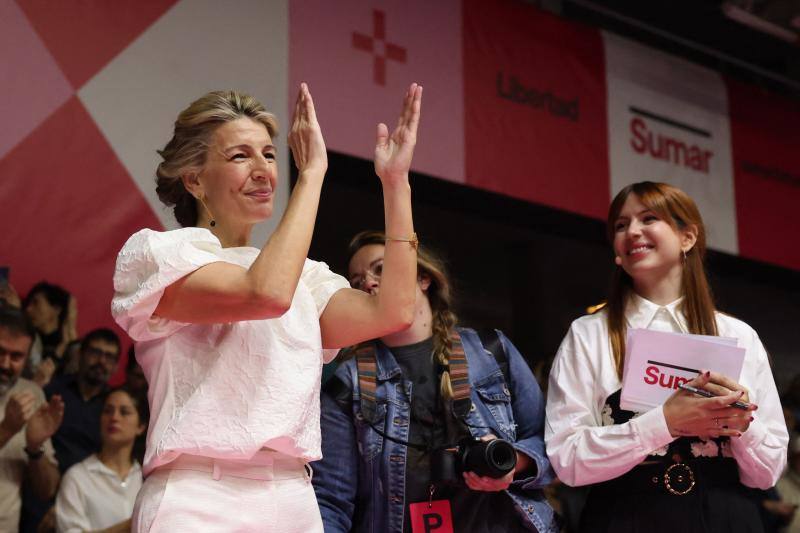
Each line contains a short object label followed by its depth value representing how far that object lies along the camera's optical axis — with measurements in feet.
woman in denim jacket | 8.66
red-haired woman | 8.27
